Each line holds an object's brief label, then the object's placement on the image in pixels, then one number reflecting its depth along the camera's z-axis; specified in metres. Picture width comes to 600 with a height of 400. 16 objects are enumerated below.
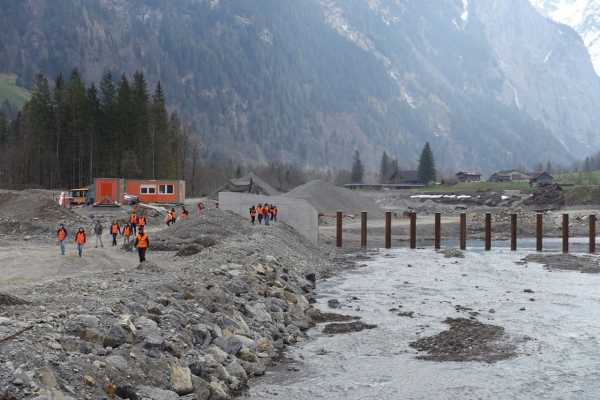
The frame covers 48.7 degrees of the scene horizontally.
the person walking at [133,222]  35.47
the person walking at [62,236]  28.16
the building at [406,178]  179.88
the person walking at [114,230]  34.25
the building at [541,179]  140.54
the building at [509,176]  180.25
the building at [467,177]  181.82
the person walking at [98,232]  33.59
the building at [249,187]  88.00
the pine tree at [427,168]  174.38
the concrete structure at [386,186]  174.75
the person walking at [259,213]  47.75
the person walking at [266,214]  47.12
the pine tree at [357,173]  197.75
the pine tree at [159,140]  88.50
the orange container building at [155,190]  64.69
